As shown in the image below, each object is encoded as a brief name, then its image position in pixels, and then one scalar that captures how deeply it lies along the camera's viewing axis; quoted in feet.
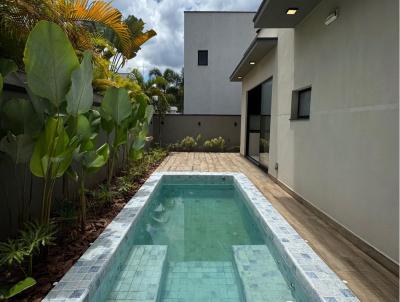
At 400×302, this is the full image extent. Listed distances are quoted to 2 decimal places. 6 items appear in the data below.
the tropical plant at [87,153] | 10.64
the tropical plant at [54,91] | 7.92
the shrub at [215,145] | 47.44
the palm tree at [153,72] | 90.27
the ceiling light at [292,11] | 15.94
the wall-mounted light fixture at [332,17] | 13.43
